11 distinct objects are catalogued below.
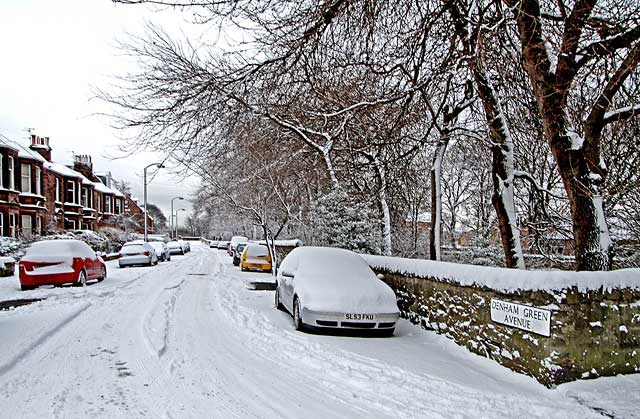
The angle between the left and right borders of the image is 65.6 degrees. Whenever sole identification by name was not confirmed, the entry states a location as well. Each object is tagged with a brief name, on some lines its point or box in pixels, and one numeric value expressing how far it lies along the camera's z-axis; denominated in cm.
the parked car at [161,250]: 3565
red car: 1499
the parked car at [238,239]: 3976
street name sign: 584
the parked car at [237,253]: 3139
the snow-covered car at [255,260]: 2486
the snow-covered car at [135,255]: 2730
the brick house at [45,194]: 3052
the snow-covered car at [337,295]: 842
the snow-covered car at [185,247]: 5514
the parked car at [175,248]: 4952
